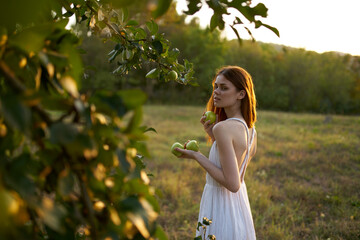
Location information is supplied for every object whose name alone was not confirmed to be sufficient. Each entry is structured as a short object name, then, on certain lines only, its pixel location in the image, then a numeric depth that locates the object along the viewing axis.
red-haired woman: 1.56
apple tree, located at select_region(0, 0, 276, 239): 0.30
